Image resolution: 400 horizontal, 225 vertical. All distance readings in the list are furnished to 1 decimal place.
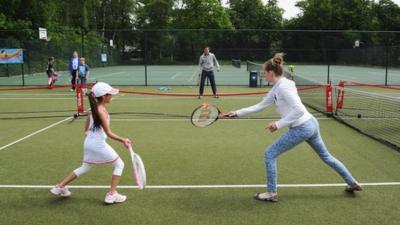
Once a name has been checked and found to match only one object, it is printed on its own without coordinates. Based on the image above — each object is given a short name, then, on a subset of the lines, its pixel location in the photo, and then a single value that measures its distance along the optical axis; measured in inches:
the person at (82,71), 824.3
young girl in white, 225.1
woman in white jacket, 224.1
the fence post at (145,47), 966.0
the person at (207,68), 711.1
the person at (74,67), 848.3
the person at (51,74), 919.0
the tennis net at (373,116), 411.2
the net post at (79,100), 523.5
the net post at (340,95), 525.1
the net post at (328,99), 523.5
